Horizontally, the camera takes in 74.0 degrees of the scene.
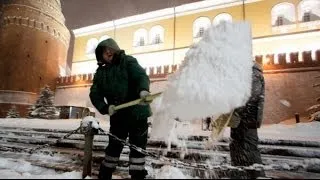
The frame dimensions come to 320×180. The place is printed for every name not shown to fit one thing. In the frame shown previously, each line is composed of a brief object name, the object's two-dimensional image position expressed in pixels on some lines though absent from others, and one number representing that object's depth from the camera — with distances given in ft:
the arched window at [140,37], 67.31
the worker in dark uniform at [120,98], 8.34
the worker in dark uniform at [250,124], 8.09
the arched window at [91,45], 73.80
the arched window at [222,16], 58.64
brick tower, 61.28
